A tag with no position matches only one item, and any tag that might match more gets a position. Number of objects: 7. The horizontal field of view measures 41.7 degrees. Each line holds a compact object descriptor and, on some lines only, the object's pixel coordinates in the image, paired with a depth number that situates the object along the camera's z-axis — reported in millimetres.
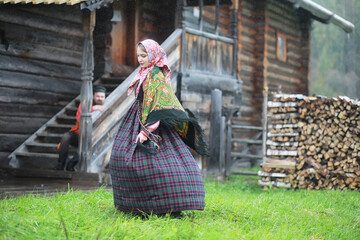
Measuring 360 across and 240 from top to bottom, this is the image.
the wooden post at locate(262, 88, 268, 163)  8931
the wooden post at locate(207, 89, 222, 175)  10219
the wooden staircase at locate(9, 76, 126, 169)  7945
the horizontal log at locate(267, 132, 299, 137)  8320
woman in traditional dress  4289
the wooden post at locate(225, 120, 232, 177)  10648
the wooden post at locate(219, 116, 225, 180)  10492
